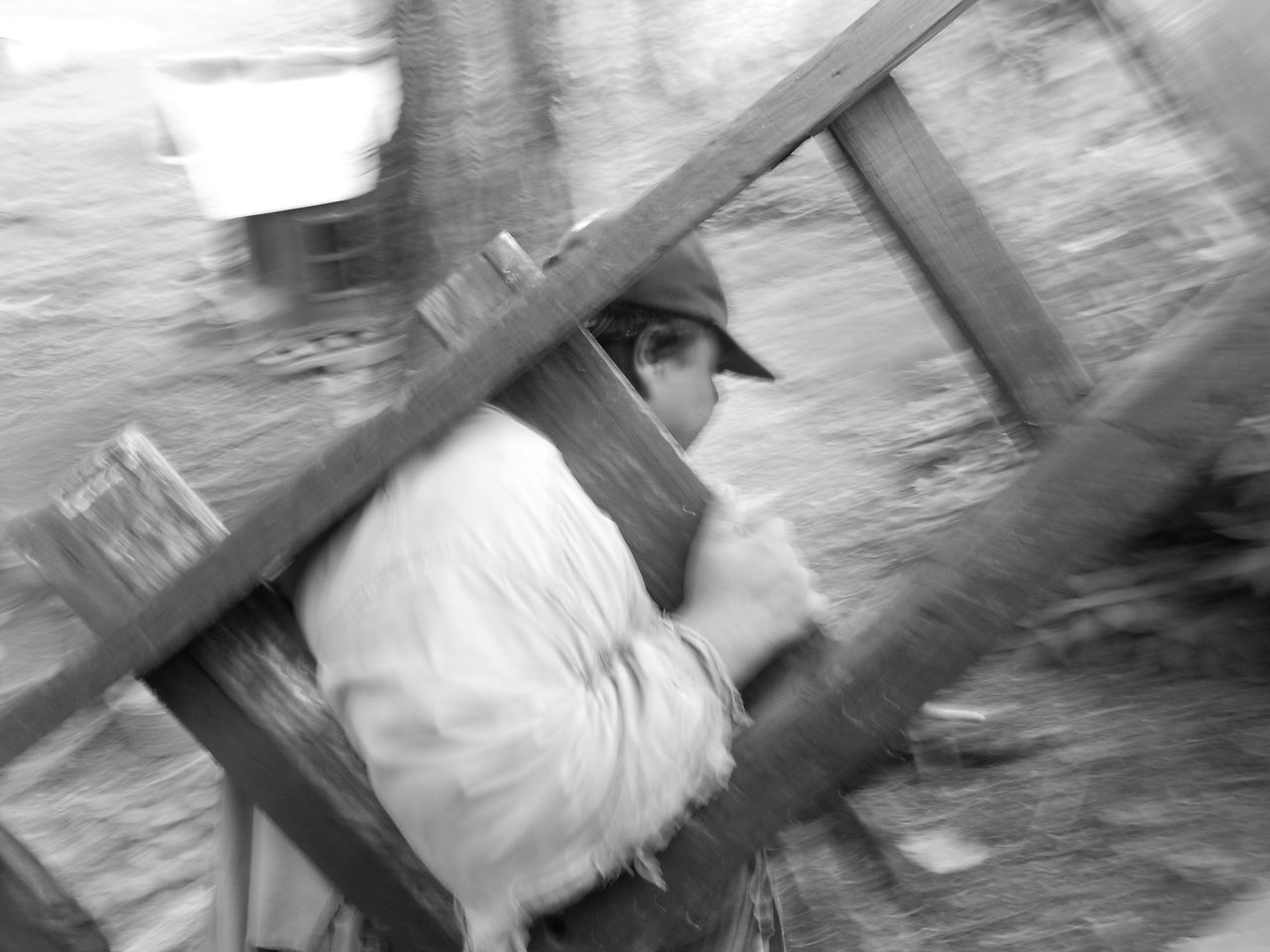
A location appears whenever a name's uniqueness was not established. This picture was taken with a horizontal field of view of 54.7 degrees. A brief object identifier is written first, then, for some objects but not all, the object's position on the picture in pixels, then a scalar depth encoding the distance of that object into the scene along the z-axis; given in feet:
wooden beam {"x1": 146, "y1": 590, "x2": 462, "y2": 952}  4.20
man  3.58
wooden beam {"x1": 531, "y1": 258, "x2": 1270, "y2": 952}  3.89
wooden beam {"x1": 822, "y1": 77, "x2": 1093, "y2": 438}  4.11
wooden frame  3.89
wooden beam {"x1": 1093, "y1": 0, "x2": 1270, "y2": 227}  3.95
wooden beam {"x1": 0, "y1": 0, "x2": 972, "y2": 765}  3.86
